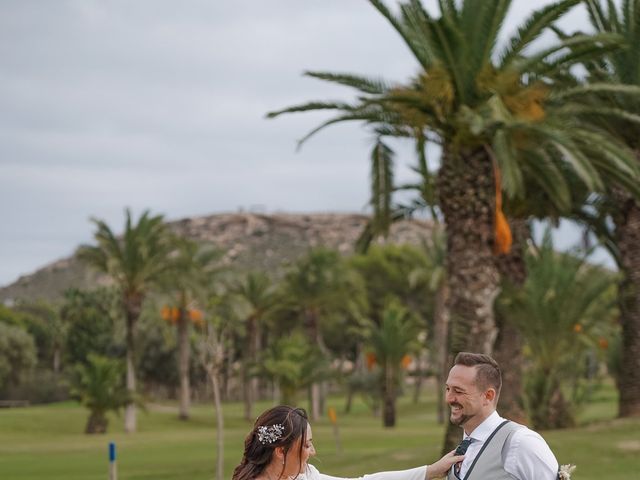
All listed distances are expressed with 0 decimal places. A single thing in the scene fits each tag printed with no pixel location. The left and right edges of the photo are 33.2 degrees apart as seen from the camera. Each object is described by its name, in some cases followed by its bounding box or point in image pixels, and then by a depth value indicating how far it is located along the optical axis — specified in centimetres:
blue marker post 1739
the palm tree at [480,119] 2080
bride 470
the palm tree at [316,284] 6538
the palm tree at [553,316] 2791
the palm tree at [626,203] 2527
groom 464
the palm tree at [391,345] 5491
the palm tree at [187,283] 5234
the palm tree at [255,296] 6594
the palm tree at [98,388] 4981
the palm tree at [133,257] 5016
